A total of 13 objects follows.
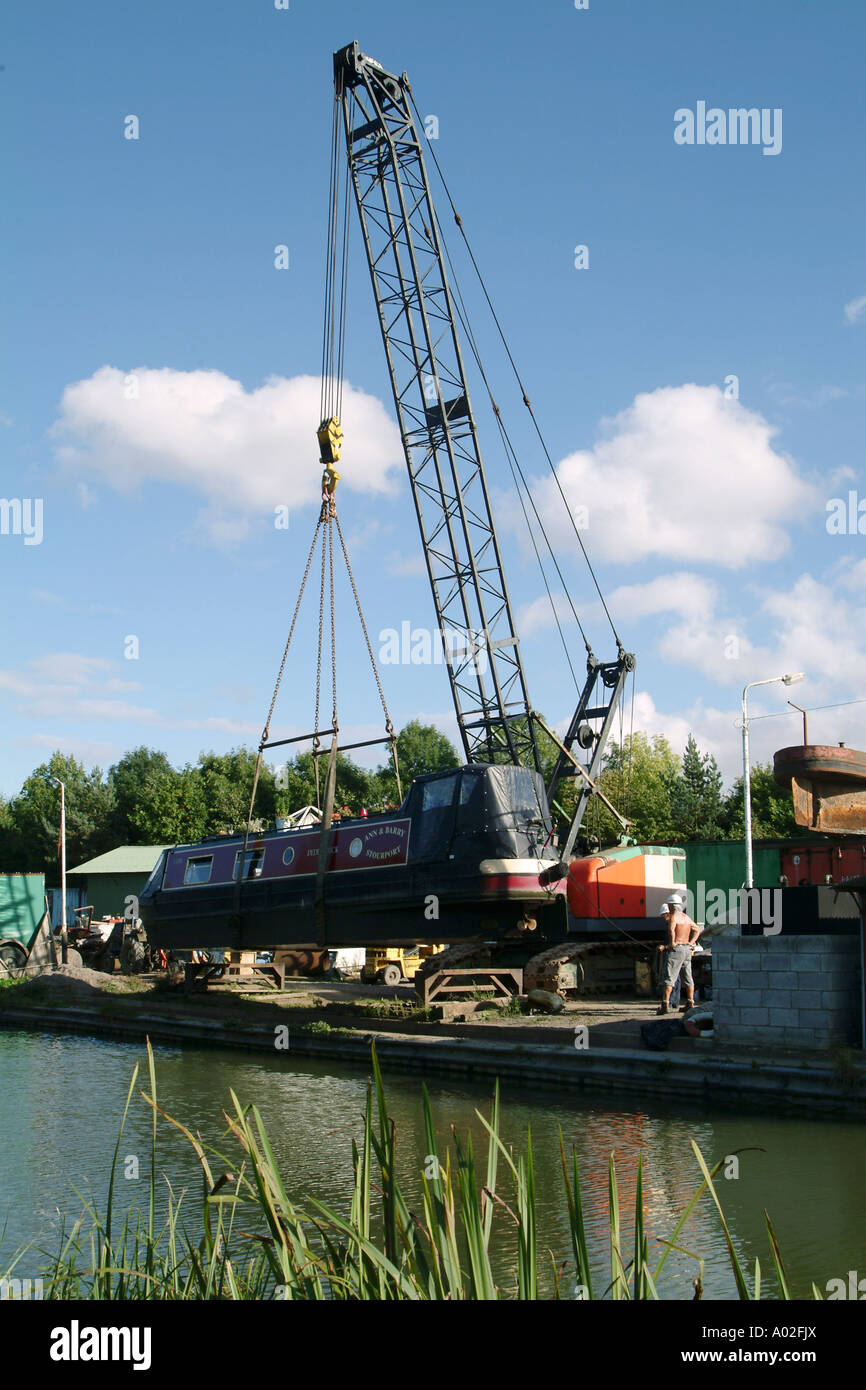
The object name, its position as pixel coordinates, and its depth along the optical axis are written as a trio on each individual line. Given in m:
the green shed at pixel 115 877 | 51.62
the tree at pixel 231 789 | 65.62
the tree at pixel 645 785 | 56.88
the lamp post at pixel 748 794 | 29.44
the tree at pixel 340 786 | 69.56
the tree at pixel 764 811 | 53.52
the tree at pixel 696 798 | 54.59
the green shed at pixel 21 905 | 33.47
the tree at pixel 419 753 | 73.50
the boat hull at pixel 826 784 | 12.07
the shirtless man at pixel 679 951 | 15.25
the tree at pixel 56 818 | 67.81
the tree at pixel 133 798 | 66.47
